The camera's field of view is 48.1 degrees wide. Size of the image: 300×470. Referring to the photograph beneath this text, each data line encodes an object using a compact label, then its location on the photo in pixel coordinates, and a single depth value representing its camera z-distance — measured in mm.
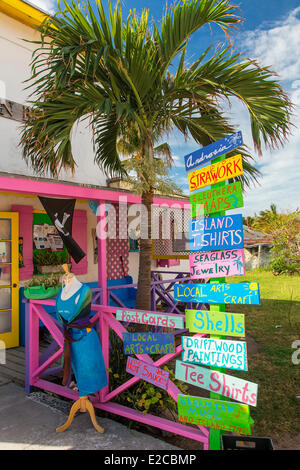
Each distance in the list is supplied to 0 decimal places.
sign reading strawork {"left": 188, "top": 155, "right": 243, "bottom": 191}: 2465
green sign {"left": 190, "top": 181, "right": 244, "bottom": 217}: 2457
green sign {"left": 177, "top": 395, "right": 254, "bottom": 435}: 2225
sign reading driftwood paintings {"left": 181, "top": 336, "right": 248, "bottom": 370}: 2305
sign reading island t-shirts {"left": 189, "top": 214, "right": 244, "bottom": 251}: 2469
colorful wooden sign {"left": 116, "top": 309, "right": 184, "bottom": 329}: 2572
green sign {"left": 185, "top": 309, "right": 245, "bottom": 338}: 2340
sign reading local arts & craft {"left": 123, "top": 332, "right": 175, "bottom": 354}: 2715
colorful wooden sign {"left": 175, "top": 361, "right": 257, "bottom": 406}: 2229
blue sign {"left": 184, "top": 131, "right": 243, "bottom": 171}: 2477
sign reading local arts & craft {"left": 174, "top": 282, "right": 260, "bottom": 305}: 2316
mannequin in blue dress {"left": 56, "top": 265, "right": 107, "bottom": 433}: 2918
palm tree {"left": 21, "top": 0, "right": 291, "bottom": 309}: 3604
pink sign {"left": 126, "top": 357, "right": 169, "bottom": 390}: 2709
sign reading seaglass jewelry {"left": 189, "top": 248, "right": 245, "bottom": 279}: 2459
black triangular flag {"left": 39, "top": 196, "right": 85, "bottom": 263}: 4336
